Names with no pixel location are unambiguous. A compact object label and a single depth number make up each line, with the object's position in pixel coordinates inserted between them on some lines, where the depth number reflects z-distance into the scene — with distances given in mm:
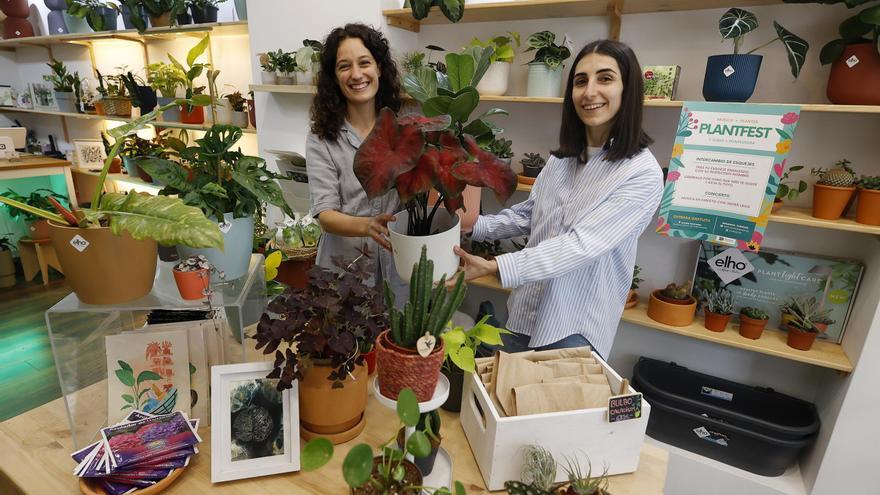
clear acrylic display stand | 1040
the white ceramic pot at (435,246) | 1022
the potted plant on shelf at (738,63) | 1672
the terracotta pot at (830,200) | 1774
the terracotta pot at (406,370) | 843
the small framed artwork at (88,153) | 4406
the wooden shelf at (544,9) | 1946
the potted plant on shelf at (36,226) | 4227
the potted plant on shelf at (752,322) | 2045
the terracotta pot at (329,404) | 989
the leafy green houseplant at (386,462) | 690
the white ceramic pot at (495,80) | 2196
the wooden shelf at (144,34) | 3139
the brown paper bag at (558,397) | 973
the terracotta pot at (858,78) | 1600
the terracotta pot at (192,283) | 1088
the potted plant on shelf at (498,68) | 2115
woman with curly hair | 1667
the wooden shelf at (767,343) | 1910
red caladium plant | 832
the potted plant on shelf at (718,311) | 2104
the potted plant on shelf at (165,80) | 3191
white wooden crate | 930
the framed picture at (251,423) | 958
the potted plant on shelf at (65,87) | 4223
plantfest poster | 1830
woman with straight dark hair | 1247
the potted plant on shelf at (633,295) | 2289
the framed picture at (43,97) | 4781
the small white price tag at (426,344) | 840
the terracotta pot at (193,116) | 3361
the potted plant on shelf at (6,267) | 4020
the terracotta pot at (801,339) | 1959
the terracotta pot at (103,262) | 947
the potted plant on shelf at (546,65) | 2105
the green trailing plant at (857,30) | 1521
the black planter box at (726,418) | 2010
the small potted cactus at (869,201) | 1725
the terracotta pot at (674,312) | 2145
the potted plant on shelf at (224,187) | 1190
